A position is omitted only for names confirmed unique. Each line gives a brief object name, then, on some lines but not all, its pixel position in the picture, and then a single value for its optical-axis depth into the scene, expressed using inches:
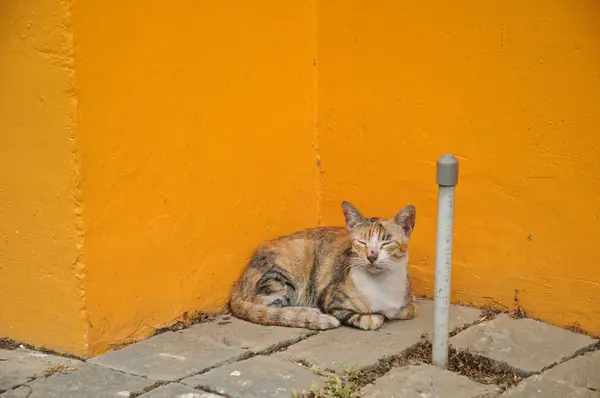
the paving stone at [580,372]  173.2
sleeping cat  204.5
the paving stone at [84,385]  167.3
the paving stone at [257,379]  167.6
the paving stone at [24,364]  174.6
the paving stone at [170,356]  178.9
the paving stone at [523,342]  183.3
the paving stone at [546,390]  166.7
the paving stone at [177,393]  165.5
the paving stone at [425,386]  166.9
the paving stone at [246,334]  194.1
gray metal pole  170.2
